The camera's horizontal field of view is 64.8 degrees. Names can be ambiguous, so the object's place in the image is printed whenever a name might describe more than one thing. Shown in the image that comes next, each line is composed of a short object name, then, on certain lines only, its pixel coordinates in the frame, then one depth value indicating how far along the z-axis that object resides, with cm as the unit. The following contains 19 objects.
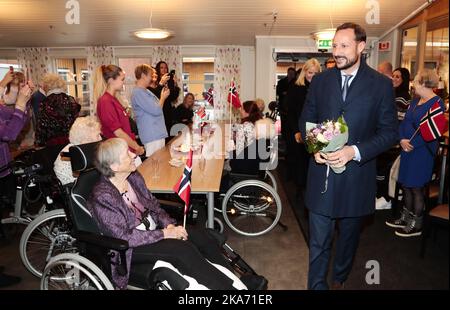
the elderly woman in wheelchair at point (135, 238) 177
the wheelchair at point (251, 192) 322
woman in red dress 302
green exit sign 512
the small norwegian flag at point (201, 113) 335
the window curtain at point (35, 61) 893
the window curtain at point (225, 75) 873
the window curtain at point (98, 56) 879
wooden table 249
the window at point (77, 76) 959
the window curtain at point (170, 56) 866
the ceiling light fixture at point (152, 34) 419
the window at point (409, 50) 574
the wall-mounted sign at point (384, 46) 676
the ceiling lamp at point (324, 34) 461
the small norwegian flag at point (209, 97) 415
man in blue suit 180
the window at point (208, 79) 938
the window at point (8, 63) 912
